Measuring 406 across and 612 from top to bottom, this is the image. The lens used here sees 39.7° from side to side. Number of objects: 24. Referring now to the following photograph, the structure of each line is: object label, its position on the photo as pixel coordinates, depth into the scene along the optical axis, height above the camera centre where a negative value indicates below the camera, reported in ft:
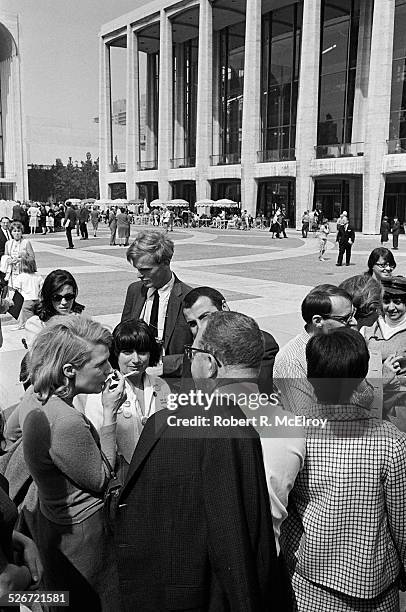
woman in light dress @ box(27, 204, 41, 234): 104.99 -1.80
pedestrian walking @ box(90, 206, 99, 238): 115.50 -2.19
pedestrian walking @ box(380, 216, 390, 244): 85.35 -3.35
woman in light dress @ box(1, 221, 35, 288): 32.40 -2.66
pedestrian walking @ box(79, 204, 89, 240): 97.91 -2.49
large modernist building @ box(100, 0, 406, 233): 123.95 +28.24
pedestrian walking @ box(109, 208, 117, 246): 87.61 -3.91
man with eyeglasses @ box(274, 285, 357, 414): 9.52 -2.17
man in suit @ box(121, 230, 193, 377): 13.24 -2.07
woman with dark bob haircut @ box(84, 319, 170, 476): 9.26 -3.30
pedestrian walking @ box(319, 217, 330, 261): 68.90 -3.92
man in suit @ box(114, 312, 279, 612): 5.75 -3.25
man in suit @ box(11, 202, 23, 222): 89.52 -0.76
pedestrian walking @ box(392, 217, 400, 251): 83.92 -3.85
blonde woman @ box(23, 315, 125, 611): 7.39 -3.45
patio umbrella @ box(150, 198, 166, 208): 168.19 +1.15
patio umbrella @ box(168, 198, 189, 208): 161.17 +1.39
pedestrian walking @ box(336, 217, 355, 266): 61.46 -3.49
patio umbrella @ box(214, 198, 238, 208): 147.97 +1.33
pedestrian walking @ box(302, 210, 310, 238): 108.78 -3.16
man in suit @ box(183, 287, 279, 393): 11.59 -1.98
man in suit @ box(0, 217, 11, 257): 39.24 -1.85
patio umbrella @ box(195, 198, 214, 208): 152.05 +1.35
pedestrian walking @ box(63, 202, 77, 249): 77.37 -1.98
